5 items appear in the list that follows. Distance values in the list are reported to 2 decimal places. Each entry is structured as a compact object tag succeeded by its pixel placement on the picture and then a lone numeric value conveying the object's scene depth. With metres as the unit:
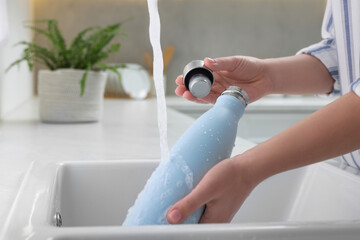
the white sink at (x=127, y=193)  0.85
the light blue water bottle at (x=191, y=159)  0.71
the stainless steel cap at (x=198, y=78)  0.77
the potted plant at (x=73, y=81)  1.58
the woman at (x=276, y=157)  0.64
